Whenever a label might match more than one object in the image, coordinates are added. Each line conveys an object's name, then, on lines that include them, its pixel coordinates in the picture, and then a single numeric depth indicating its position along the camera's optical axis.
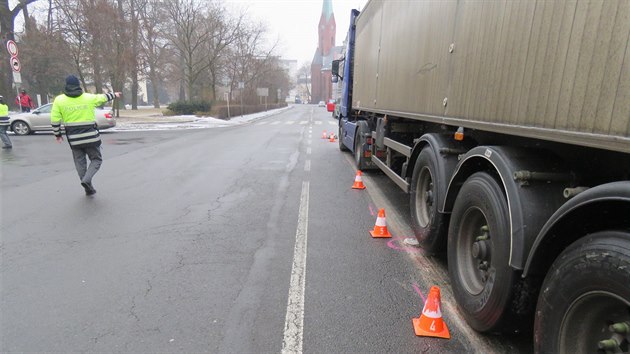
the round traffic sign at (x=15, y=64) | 15.16
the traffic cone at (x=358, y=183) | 7.84
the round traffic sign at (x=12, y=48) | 14.93
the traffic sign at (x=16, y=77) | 15.46
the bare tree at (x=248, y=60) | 42.94
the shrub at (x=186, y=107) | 35.62
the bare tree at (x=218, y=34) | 35.00
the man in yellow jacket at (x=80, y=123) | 6.91
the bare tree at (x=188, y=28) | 34.19
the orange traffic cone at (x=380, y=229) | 5.06
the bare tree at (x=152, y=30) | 33.47
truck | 1.87
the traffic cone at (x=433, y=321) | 2.92
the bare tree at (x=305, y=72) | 143.00
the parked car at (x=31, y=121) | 18.17
